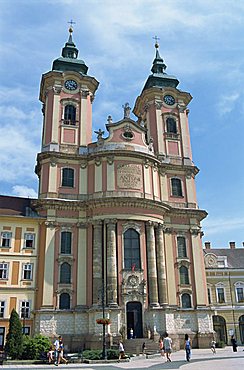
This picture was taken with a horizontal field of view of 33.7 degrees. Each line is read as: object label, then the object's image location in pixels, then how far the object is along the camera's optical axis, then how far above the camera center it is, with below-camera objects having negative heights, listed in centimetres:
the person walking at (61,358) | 2379 -101
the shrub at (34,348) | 2478 -40
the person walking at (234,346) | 2967 -70
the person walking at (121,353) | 2610 -86
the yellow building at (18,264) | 3325 +620
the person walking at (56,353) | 2303 -68
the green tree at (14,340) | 2456 +9
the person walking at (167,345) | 2481 -43
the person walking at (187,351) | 2318 -75
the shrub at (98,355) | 2552 -93
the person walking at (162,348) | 2847 -68
